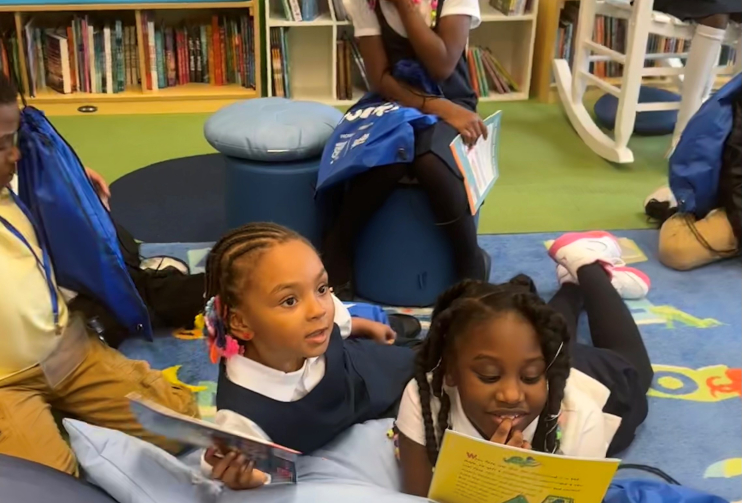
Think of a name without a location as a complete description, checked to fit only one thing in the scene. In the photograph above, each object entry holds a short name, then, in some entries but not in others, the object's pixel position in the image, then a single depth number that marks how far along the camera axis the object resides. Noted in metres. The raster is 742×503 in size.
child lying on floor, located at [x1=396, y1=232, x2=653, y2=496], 1.05
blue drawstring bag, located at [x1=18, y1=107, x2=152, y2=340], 1.31
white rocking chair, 2.65
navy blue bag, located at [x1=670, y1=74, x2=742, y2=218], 2.13
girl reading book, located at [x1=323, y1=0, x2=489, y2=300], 1.82
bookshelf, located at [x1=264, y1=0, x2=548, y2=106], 3.21
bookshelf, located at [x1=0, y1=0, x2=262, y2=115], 3.16
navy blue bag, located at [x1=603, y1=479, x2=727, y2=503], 1.20
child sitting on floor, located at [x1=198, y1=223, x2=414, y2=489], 1.13
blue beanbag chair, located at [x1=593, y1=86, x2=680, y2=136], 3.08
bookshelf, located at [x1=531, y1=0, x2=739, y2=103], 3.33
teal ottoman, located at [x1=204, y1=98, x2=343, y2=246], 1.97
